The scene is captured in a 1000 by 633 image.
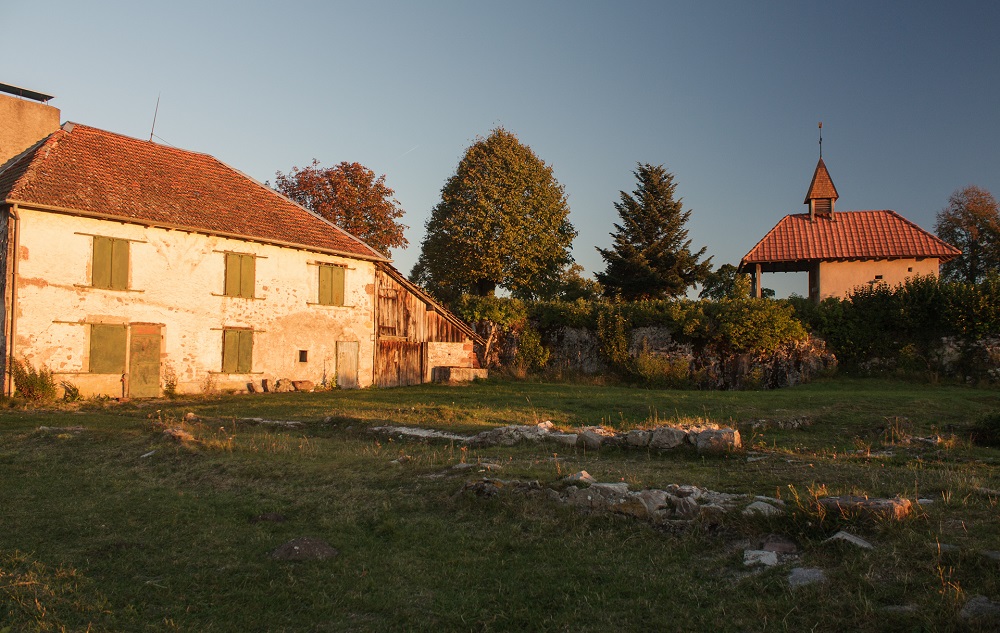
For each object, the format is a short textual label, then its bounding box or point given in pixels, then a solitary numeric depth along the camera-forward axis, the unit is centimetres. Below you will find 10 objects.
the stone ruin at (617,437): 1103
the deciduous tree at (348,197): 4244
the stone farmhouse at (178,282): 2062
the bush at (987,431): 1223
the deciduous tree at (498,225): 4225
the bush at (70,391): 2050
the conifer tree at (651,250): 3997
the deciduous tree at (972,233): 4375
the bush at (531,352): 3045
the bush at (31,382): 1961
